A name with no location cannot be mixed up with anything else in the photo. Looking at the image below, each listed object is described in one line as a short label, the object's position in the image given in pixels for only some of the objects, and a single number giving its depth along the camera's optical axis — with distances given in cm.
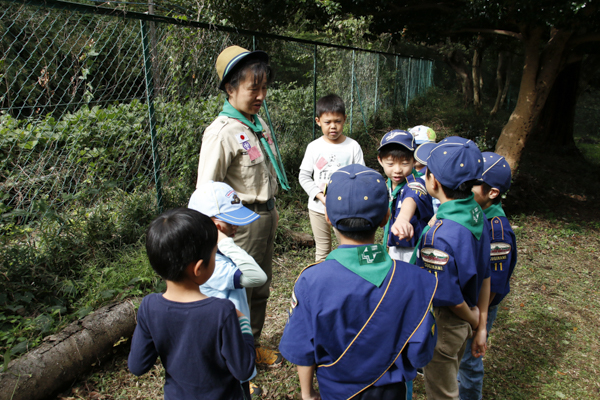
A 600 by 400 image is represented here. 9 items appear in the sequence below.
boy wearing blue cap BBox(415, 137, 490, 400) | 163
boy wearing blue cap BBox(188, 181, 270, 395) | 163
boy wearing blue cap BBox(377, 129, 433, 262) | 231
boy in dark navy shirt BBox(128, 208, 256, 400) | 129
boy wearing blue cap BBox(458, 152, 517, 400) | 204
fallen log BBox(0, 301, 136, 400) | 215
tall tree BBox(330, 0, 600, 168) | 489
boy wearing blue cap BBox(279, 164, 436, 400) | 130
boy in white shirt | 315
